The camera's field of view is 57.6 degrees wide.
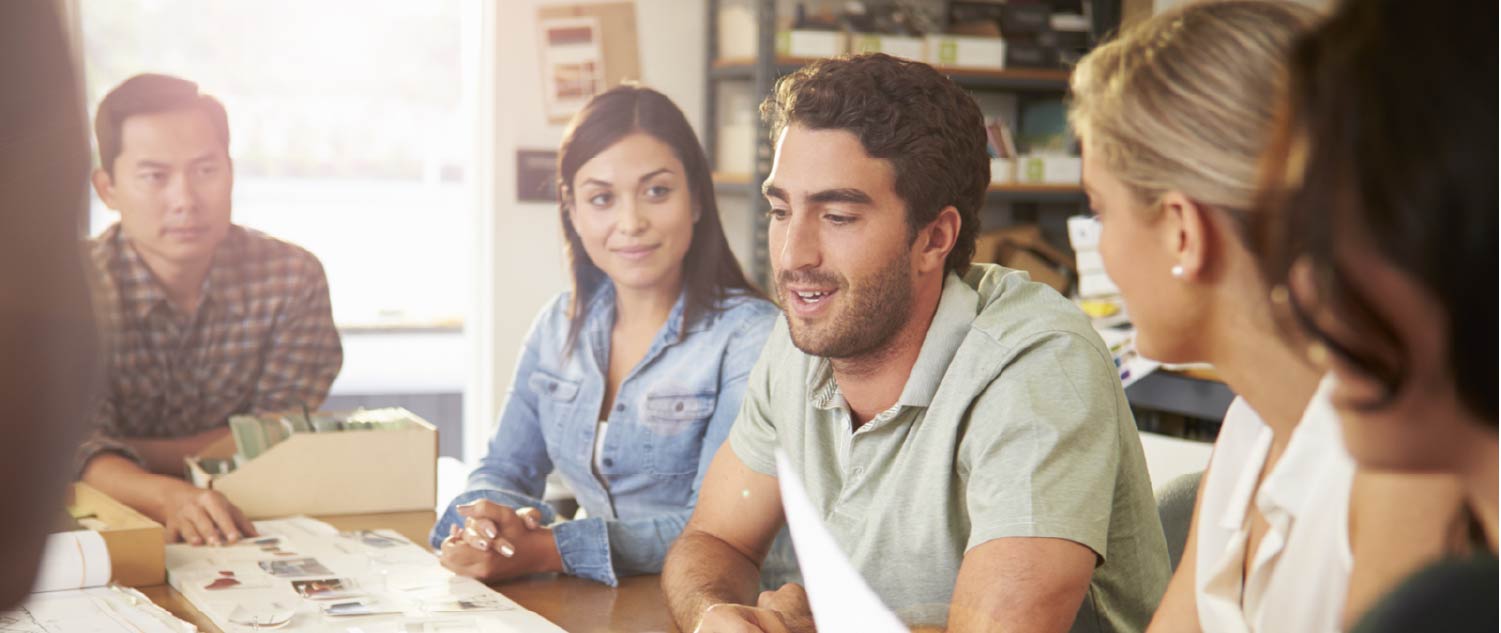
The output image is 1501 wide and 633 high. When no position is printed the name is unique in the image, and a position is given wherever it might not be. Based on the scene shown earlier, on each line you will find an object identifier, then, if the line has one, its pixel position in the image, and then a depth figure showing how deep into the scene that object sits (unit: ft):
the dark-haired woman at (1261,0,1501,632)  1.69
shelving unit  12.41
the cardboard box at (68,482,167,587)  4.95
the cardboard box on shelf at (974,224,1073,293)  12.98
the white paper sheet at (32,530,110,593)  4.75
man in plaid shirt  7.36
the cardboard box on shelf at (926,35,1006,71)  12.97
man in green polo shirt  4.12
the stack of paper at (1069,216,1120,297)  11.43
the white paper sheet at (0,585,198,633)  4.38
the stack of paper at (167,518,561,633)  4.49
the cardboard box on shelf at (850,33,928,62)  12.67
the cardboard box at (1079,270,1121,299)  11.41
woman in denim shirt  6.43
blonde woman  3.15
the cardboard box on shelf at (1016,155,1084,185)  13.46
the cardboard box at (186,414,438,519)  5.98
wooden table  4.64
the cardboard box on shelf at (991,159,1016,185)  13.27
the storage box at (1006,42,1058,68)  13.44
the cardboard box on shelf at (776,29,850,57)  12.44
